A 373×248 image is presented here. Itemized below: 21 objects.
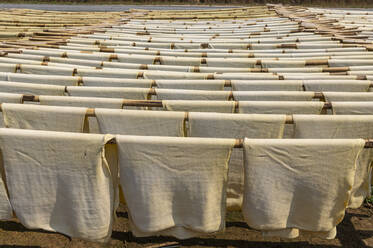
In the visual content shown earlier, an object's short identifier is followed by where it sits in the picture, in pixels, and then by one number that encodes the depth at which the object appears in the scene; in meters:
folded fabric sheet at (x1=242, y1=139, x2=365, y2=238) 1.92
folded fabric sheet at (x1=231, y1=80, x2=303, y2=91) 2.72
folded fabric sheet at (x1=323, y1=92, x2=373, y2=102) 2.47
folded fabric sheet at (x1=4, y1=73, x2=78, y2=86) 2.87
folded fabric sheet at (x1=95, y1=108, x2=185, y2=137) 2.16
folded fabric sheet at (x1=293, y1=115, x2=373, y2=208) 2.10
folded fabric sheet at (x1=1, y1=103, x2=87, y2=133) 2.21
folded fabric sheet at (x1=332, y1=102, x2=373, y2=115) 2.28
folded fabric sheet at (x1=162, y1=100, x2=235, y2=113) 2.33
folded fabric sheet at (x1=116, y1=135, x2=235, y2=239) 1.93
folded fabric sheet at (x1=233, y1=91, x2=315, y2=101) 2.50
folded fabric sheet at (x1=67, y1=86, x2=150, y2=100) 2.60
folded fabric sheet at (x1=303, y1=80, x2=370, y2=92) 2.71
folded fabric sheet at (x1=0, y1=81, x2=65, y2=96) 2.64
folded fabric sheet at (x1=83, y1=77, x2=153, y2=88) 2.79
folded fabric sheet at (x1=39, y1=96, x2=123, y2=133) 2.35
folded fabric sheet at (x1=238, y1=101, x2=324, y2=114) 2.32
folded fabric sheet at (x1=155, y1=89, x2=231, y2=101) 2.52
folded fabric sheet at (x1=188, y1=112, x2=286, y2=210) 2.12
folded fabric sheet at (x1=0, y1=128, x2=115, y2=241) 1.96
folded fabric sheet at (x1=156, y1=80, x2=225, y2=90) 2.78
